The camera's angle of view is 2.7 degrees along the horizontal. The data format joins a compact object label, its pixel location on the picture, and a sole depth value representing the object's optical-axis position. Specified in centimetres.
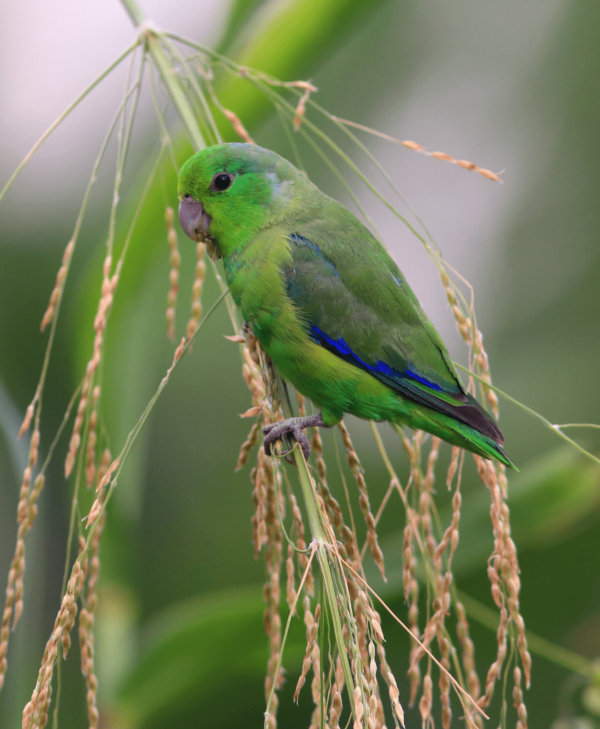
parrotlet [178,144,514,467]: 371
